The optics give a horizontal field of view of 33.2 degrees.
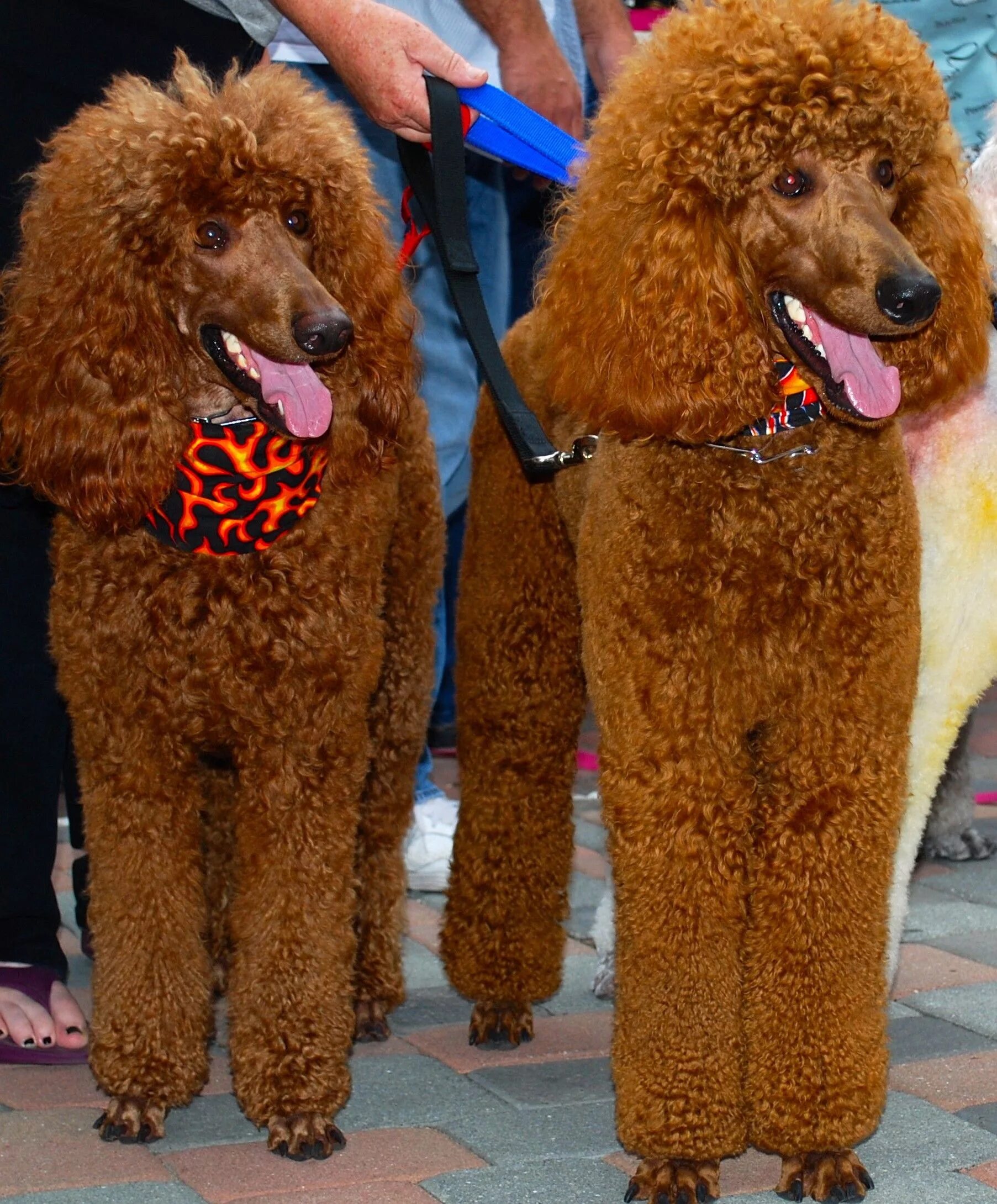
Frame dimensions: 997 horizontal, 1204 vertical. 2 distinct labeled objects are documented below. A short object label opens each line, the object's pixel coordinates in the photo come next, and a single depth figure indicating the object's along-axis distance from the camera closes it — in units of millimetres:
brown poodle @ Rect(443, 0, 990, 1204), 2320
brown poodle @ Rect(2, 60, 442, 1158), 2598
